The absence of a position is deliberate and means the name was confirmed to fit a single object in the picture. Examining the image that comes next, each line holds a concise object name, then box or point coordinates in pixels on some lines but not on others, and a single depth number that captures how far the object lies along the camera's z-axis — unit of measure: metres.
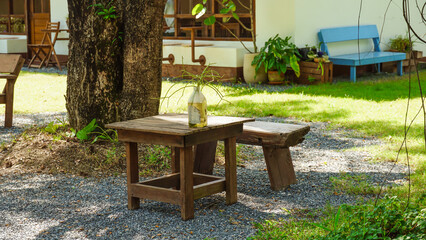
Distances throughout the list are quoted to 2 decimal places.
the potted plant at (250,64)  12.13
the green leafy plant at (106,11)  6.37
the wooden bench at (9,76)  8.10
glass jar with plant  4.27
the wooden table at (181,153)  4.32
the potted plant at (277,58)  11.73
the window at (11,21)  18.50
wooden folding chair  15.53
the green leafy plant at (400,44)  14.40
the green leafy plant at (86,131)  6.39
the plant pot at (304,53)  12.02
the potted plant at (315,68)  11.82
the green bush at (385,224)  3.49
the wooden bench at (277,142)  5.09
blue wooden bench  12.15
